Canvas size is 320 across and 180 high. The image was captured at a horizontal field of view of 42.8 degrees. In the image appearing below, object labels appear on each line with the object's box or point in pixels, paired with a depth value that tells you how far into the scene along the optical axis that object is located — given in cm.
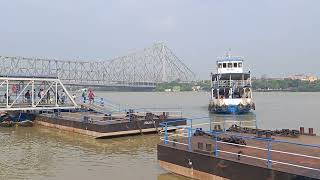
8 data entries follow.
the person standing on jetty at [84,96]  4072
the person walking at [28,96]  3956
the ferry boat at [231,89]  4962
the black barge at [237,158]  1176
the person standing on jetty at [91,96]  4006
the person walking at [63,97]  4057
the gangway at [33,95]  3519
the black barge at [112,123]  2625
